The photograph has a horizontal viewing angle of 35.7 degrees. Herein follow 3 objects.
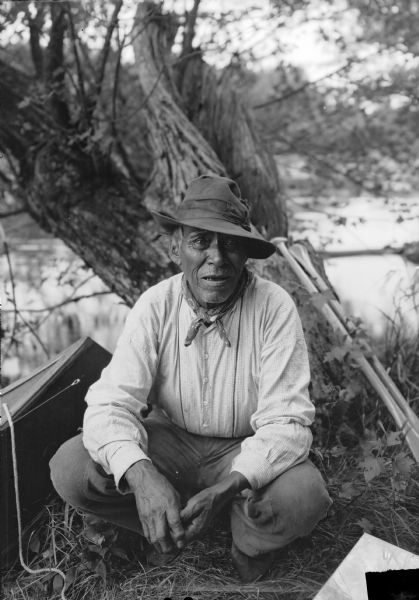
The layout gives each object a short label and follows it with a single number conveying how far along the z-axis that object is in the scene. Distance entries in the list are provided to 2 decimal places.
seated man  2.35
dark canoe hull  2.75
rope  2.62
